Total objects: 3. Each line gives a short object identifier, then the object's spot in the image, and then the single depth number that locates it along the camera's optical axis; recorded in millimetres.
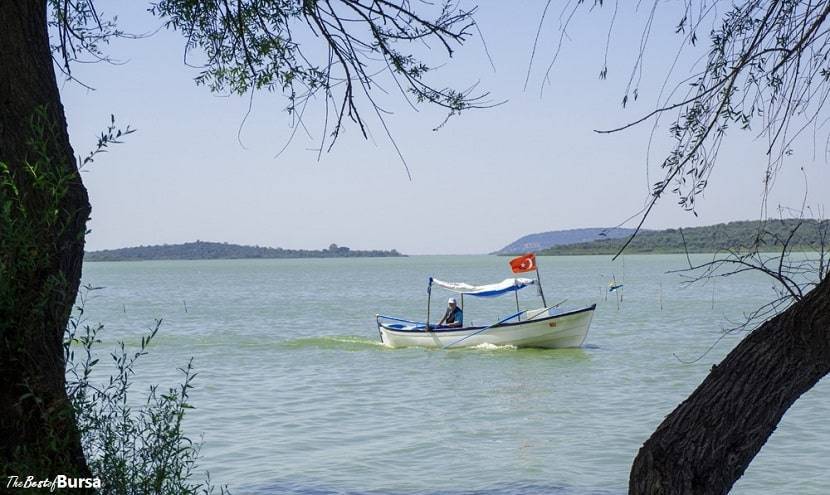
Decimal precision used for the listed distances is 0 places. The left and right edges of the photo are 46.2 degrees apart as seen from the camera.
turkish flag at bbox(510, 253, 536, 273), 25188
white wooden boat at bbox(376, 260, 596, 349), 25766
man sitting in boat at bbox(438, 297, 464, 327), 26672
